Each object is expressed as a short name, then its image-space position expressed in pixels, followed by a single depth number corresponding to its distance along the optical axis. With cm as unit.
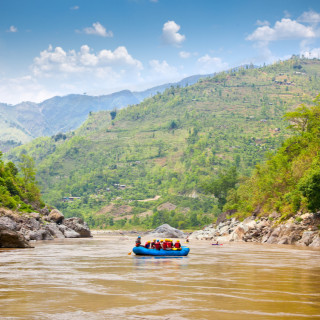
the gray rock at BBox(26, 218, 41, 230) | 6002
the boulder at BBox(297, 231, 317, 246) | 4625
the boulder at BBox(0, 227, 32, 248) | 3858
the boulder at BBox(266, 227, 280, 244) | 5306
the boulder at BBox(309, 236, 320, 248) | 4433
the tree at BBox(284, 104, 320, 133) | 7394
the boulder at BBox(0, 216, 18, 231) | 4682
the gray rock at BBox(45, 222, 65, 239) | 6606
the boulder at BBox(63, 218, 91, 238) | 8000
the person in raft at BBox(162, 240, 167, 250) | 3546
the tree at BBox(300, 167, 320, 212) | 4597
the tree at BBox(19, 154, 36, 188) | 8799
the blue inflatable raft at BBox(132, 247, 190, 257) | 3475
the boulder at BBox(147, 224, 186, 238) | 9462
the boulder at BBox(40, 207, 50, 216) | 7628
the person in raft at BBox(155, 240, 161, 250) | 3506
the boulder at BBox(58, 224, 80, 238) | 7181
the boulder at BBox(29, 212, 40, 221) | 6448
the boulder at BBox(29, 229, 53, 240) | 5768
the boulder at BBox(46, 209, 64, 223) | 7525
